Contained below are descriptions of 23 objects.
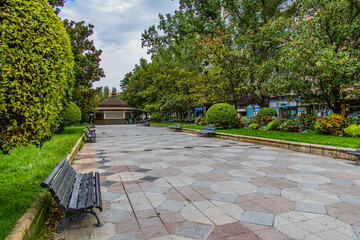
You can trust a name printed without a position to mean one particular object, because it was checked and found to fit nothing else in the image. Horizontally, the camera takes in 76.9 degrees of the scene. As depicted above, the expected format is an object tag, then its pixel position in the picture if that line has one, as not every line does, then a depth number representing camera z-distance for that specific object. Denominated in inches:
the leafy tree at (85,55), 646.0
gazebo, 1747.0
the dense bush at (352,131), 392.7
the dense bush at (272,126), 573.9
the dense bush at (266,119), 626.7
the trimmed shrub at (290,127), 528.1
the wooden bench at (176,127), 801.2
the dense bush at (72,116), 595.2
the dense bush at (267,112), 651.5
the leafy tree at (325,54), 403.5
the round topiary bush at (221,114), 635.9
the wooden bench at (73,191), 105.5
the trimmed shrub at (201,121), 836.1
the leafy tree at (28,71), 100.4
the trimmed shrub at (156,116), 1393.5
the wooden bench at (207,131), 560.3
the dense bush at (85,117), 1448.2
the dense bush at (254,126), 626.7
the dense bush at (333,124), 425.4
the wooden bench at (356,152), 249.2
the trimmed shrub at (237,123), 677.9
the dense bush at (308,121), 514.5
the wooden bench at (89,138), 506.2
